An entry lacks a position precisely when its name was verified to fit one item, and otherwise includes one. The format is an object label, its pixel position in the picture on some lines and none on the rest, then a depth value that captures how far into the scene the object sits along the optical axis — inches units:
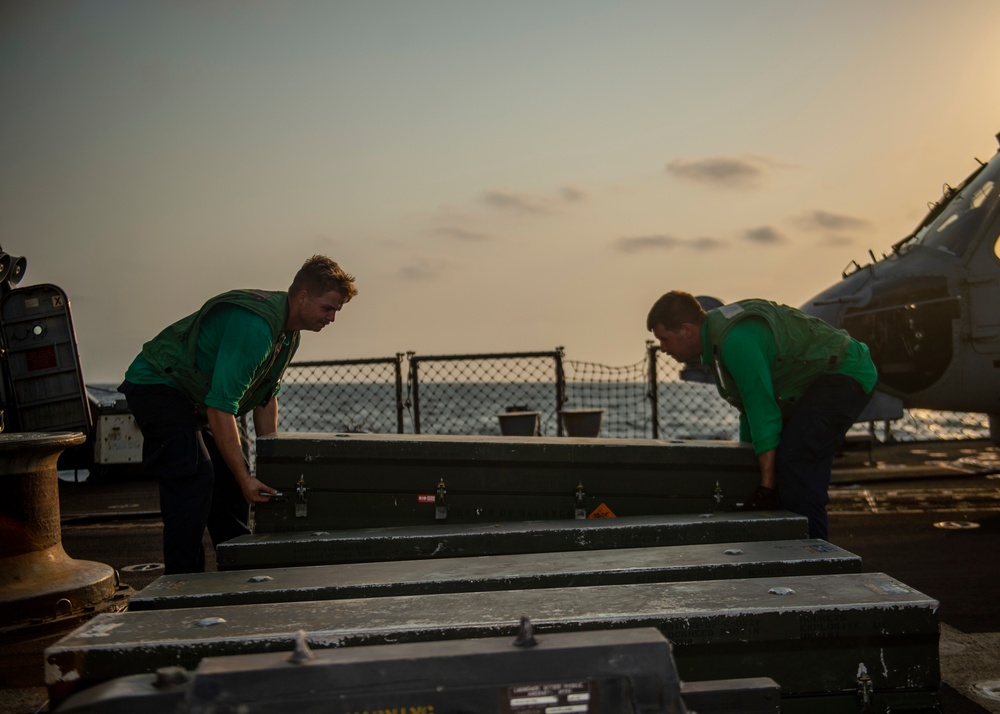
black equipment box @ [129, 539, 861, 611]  112.3
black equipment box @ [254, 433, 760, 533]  168.6
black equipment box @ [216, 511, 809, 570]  142.1
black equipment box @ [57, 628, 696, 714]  67.5
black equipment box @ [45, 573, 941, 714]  90.8
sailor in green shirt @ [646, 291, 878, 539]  177.3
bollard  203.0
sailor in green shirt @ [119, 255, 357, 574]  168.9
